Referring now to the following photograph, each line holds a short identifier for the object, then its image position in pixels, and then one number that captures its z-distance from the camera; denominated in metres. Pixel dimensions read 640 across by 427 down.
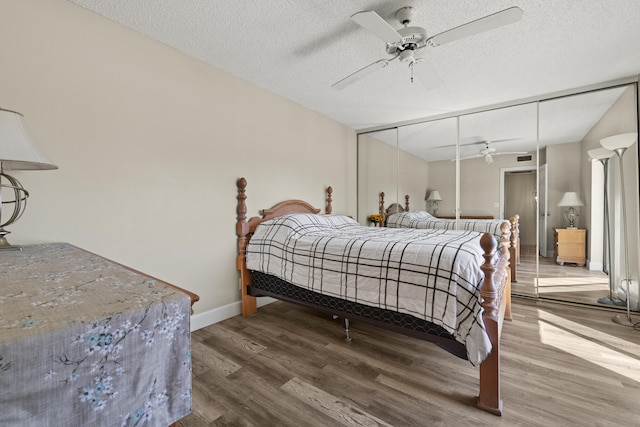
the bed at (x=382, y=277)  1.53
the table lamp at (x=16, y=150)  1.28
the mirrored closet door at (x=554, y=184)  2.97
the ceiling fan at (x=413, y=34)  1.59
